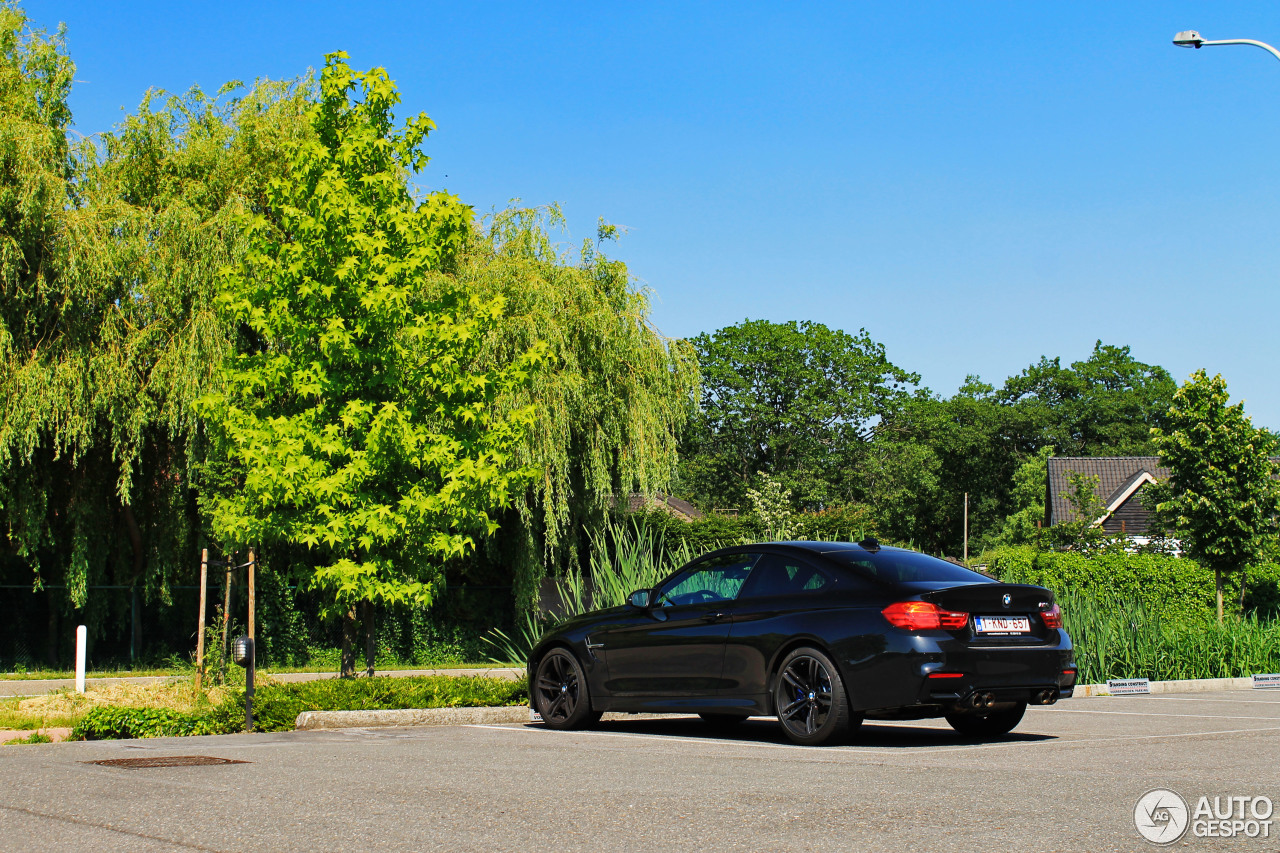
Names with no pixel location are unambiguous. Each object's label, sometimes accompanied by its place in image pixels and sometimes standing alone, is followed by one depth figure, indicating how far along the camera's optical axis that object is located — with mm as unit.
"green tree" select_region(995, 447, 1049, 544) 76712
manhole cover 7364
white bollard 15080
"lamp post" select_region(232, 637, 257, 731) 10266
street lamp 16125
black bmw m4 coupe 7762
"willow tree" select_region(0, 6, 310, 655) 18078
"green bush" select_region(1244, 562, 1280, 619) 26250
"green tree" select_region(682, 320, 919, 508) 69188
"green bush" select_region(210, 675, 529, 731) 10438
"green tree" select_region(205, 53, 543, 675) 13688
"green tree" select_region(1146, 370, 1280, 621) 24859
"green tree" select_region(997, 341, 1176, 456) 85625
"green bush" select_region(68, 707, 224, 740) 9992
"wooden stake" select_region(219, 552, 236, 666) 14227
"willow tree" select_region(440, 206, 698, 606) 21484
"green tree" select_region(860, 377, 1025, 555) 79938
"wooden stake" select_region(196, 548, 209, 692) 12741
